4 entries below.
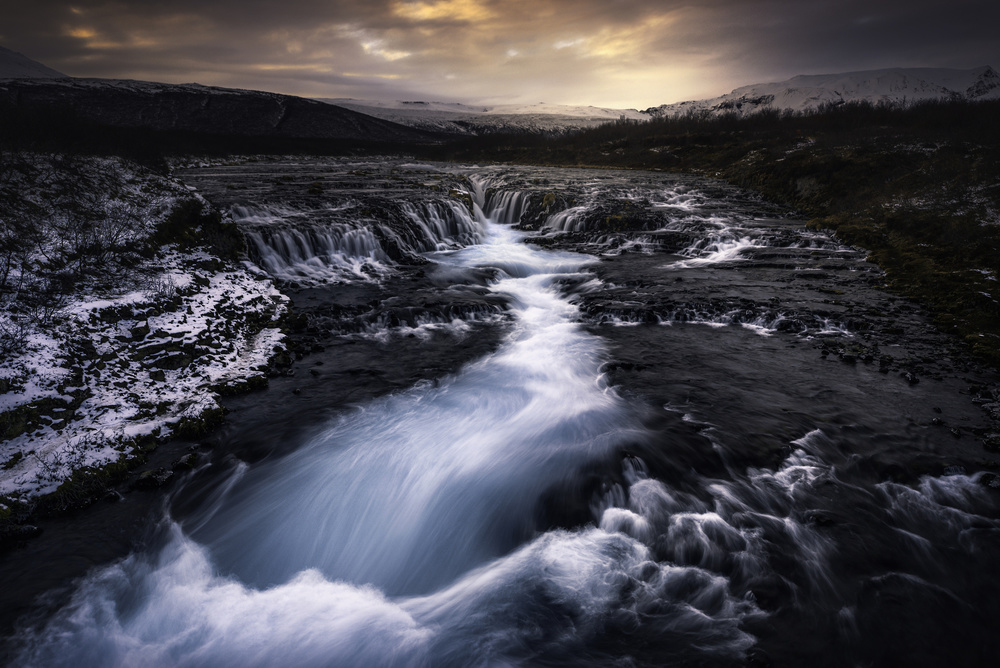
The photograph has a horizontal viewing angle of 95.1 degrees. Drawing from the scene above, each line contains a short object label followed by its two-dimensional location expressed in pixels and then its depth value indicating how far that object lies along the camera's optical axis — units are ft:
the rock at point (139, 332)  26.78
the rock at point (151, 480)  19.77
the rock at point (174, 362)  26.25
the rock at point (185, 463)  21.16
